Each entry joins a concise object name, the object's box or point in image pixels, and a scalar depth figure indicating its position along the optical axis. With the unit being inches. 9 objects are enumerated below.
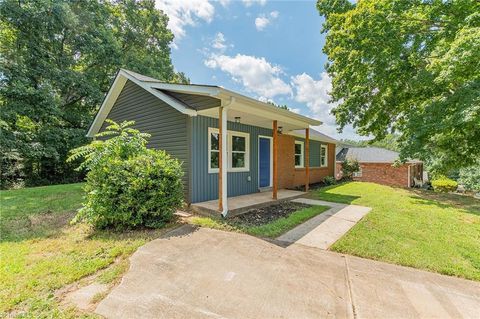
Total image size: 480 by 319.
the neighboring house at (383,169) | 829.2
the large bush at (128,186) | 179.6
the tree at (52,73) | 480.4
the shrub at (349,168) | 674.8
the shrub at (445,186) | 768.3
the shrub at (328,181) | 557.3
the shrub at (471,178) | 760.3
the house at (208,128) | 235.9
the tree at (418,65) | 286.1
